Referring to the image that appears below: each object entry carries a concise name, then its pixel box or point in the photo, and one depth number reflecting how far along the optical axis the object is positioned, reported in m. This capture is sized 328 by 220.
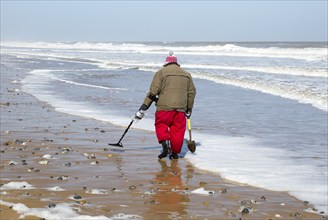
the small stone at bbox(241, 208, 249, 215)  11.02
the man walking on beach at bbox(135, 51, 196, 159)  16.91
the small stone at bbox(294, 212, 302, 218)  11.03
